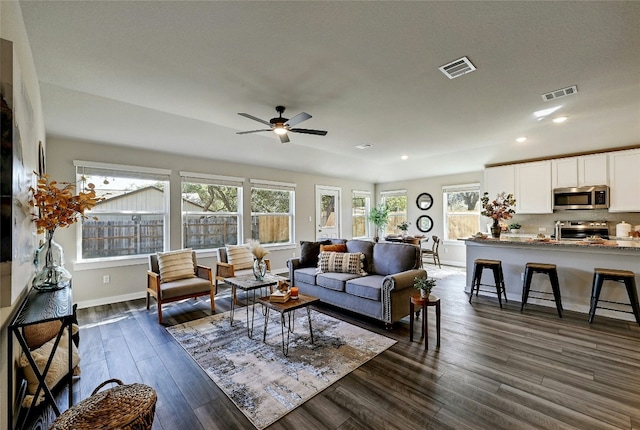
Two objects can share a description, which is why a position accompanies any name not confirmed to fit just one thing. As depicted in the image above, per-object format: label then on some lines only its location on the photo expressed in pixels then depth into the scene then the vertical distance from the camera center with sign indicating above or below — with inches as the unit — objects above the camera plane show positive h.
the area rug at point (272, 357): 81.6 -53.5
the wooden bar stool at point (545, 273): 143.6 -34.2
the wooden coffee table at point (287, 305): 107.6 -36.0
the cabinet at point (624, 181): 183.0 +23.5
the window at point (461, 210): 280.7 +5.9
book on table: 113.2 -33.5
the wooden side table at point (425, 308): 110.0 -38.9
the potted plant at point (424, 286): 112.2 -28.8
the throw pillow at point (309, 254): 182.2 -25.3
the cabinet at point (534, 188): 216.2 +22.3
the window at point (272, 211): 245.1 +4.9
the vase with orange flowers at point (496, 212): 171.8 +2.2
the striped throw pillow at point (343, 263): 157.6 -27.4
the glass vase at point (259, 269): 140.5 -27.1
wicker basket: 50.1 -37.6
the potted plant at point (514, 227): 238.4 -10.1
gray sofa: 127.5 -34.3
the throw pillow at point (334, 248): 175.3 -20.5
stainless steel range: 198.2 -10.4
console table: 56.1 -22.3
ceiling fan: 130.4 +43.9
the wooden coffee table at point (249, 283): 129.4 -33.0
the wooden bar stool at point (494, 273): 160.2 -35.0
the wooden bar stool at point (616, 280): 125.6 -31.9
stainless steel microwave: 191.6 +12.9
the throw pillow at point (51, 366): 76.6 -45.5
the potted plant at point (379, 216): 338.8 +0.0
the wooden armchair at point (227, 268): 174.2 -34.7
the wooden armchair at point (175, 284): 140.4 -36.5
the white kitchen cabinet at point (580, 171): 194.7 +32.8
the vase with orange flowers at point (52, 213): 77.4 +1.2
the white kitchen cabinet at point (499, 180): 233.3 +31.0
